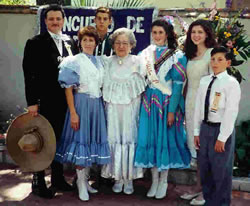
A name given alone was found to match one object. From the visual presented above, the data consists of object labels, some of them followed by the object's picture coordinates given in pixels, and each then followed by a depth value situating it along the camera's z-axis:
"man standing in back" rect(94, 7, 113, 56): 4.52
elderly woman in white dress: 4.01
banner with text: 5.33
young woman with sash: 3.96
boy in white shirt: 3.45
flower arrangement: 4.07
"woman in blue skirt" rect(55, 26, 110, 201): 3.95
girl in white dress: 3.81
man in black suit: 3.99
